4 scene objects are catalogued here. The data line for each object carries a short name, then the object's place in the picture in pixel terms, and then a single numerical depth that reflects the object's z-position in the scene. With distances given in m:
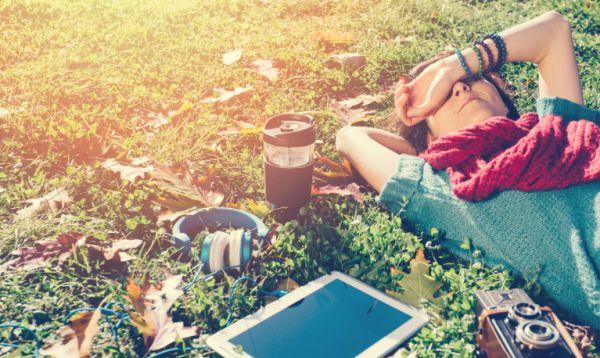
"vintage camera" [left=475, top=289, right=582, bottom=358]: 1.58
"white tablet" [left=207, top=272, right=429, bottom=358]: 1.84
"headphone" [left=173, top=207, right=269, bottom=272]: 2.16
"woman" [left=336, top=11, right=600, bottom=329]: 2.11
